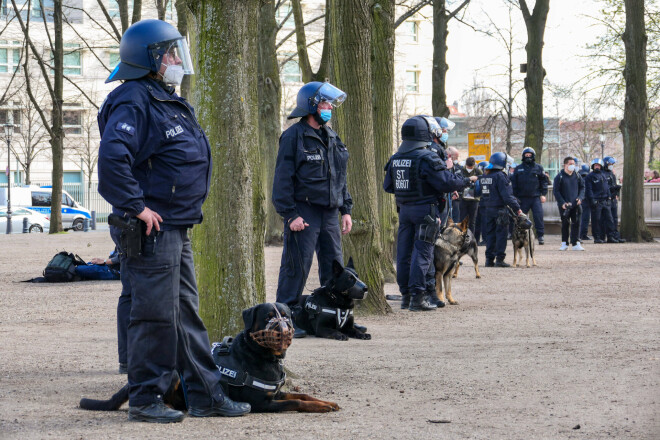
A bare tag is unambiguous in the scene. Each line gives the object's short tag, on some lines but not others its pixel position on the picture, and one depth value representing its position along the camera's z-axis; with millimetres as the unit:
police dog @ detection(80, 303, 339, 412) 5797
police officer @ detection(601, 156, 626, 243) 26531
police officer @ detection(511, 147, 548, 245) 21719
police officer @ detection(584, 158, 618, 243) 26266
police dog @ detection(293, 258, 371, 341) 8961
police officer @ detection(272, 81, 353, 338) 9062
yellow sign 26688
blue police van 46456
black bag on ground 15875
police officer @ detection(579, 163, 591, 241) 28031
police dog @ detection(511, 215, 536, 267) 18750
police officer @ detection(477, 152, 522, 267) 18703
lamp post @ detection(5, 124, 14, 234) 41503
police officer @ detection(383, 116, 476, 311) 11258
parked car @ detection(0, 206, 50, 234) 43812
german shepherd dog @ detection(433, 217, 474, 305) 12453
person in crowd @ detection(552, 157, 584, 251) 23109
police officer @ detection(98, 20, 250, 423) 5258
